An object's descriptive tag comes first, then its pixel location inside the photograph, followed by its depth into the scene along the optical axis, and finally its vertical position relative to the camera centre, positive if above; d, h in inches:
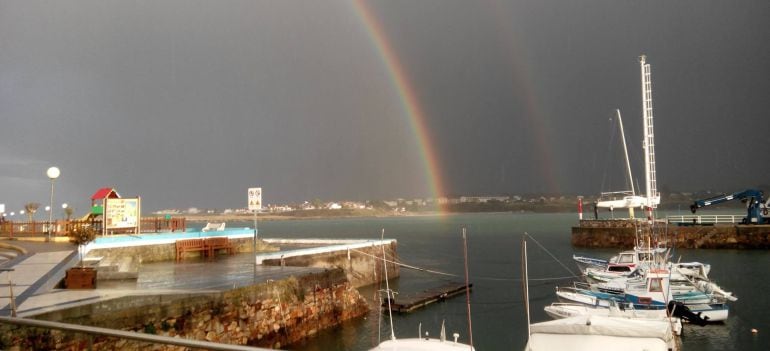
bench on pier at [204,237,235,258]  1250.0 -91.0
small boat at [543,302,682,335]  784.9 -214.2
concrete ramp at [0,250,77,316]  565.9 -82.8
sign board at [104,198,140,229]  1147.9 -4.8
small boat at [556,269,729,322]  1015.0 -212.7
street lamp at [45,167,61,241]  1098.9 +85.7
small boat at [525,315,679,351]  519.8 -142.9
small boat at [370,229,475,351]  521.7 -147.9
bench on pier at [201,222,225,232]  1363.1 -52.8
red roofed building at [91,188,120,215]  1248.2 +36.9
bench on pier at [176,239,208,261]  1174.3 -87.1
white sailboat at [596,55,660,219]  2460.6 +262.8
